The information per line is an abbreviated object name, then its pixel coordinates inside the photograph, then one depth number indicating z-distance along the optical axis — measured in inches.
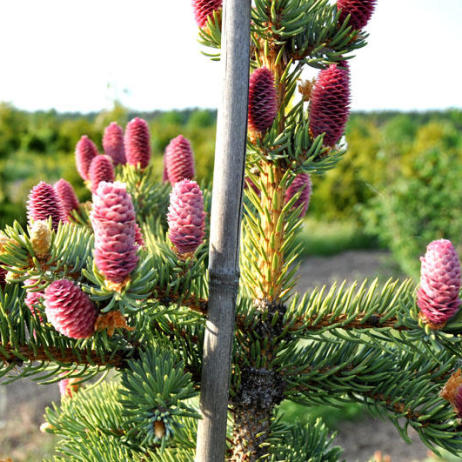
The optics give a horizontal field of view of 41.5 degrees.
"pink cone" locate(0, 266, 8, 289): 11.9
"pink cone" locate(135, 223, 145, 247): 12.8
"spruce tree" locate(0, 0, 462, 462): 10.2
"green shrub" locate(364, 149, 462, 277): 195.7
